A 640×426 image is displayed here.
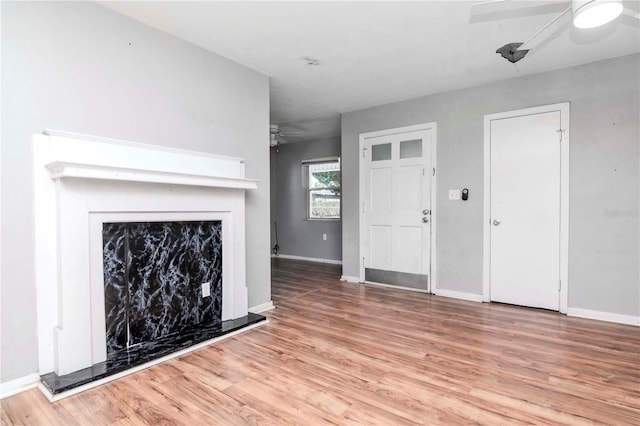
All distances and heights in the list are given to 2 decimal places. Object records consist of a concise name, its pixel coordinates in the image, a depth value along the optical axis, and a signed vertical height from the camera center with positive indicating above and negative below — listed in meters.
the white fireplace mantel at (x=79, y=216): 2.05 -0.06
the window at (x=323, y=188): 6.72 +0.36
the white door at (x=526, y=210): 3.47 -0.06
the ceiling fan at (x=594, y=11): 1.68 +1.00
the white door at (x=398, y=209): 4.32 -0.05
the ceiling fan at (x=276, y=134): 5.48 +1.33
